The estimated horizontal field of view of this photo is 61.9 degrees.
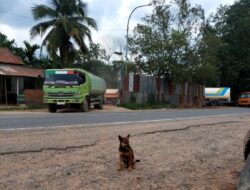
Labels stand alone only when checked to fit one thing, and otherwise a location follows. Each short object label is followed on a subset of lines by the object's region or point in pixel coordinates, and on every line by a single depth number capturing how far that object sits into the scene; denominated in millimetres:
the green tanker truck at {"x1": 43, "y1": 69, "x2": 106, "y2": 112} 12438
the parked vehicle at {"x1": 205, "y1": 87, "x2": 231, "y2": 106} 25326
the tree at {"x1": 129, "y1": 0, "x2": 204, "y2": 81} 19627
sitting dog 3458
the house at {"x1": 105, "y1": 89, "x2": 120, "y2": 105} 21075
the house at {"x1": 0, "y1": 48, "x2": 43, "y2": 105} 16552
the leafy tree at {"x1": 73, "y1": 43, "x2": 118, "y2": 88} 30644
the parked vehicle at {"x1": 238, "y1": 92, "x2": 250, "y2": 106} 24425
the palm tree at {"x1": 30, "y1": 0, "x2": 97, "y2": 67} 18587
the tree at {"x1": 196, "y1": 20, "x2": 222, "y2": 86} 20354
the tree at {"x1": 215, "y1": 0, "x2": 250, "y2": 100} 27630
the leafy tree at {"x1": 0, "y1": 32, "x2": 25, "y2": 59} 23628
